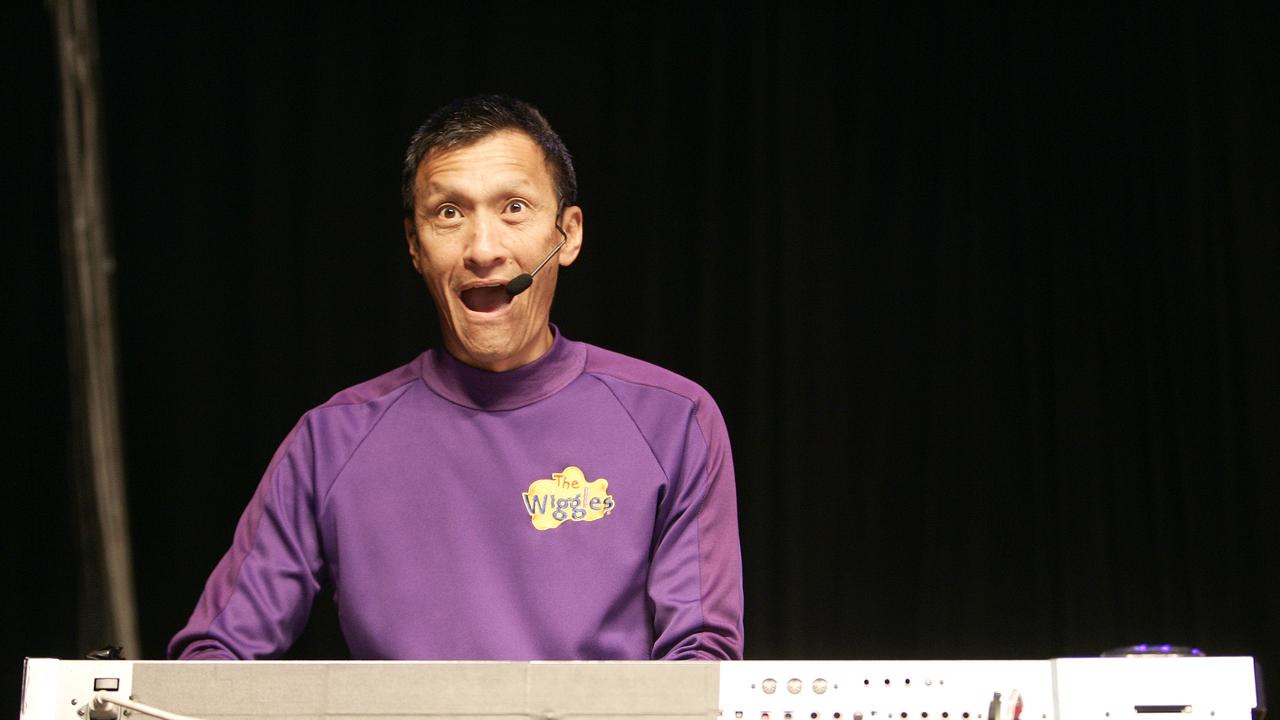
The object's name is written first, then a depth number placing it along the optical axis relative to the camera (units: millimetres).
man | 6157
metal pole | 6547
